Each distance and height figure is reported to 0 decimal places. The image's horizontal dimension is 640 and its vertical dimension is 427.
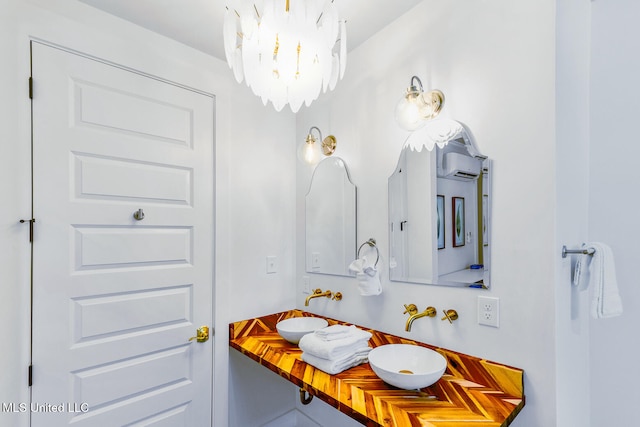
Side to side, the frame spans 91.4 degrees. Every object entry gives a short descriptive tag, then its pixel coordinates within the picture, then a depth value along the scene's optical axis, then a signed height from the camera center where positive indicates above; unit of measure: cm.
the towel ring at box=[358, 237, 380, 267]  169 -15
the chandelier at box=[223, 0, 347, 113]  102 +60
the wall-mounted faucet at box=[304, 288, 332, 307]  192 -49
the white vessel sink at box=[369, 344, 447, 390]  114 -61
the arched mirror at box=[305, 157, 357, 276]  185 -2
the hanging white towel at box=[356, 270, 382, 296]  160 -35
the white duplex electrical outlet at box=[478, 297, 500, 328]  122 -38
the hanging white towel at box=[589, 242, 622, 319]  112 -25
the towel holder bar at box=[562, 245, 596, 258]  116 -13
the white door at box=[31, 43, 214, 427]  132 -15
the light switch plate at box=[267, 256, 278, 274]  204 -32
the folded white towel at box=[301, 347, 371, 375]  137 -66
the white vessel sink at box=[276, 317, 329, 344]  188 -66
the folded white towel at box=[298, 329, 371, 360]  139 -60
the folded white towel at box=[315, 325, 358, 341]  148 -56
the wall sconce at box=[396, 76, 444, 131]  142 +51
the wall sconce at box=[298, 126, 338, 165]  203 +44
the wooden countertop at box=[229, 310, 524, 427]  105 -68
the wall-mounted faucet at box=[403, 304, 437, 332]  137 -44
